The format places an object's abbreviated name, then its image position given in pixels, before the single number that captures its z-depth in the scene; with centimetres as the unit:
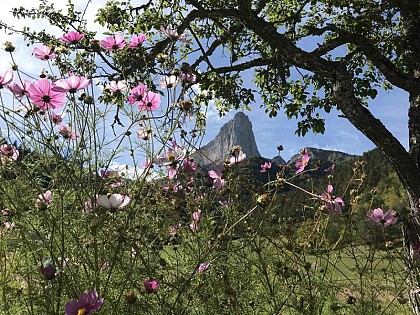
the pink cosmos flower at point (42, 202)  143
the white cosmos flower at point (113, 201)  141
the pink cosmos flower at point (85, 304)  126
